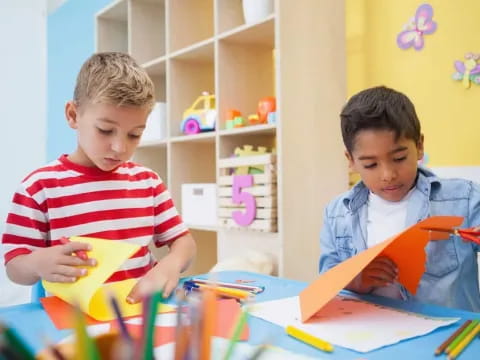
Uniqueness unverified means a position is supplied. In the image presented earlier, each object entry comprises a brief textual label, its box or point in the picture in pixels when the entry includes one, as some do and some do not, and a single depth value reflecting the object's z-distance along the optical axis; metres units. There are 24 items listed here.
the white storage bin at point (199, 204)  1.85
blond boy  0.83
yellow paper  0.61
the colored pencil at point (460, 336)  0.47
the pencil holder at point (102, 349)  0.21
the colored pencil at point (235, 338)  0.23
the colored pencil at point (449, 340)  0.47
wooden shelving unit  1.53
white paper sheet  0.52
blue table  0.48
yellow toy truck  1.88
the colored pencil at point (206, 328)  0.22
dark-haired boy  0.80
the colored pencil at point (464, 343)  0.46
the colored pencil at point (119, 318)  0.22
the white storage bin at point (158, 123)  2.21
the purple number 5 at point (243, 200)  1.61
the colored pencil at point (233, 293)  0.70
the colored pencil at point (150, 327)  0.21
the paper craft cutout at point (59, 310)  0.59
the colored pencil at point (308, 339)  0.49
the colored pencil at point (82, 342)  0.19
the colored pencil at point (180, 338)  0.22
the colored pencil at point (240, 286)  0.76
